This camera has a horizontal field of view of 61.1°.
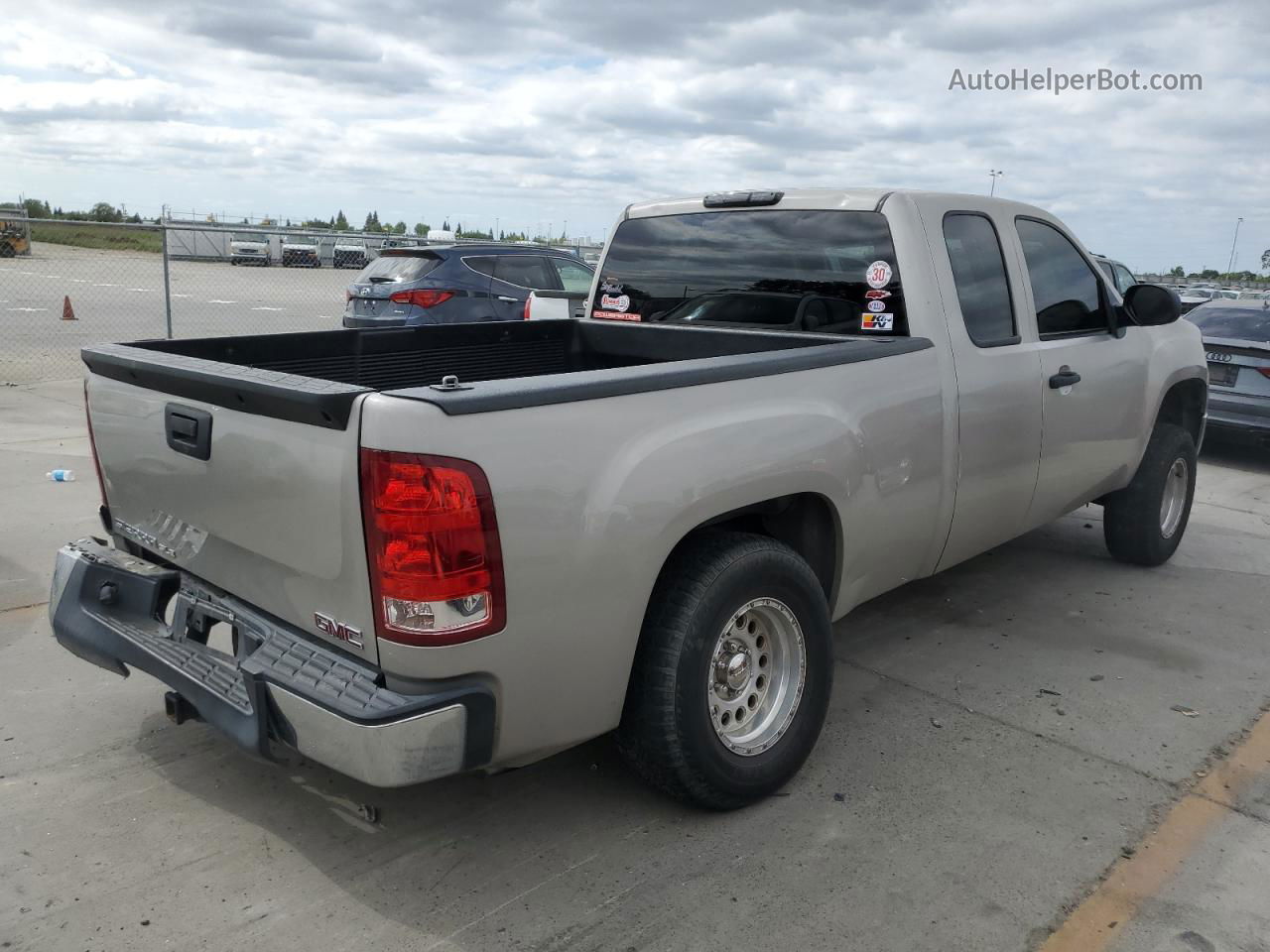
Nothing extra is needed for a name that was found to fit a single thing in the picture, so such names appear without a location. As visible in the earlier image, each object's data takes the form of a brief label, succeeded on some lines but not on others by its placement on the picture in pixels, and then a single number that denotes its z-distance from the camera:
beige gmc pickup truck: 2.58
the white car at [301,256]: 29.02
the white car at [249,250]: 30.54
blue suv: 11.91
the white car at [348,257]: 29.43
